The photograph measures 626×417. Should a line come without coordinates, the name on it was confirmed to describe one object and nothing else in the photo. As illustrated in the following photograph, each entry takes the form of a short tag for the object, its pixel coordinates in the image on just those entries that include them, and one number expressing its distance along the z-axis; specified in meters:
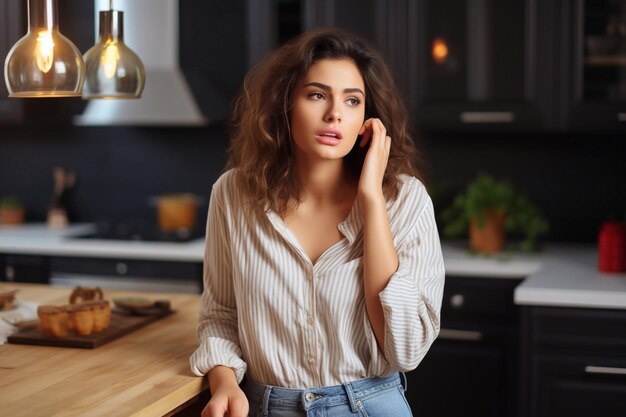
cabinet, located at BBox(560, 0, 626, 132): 3.63
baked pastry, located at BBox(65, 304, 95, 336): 2.25
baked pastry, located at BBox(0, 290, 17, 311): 2.49
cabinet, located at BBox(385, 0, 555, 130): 3.74
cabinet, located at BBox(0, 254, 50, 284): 4.16
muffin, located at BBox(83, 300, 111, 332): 2.28
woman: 1.96
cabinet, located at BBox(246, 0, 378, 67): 3.93
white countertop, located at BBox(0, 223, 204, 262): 3.95
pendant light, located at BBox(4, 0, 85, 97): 1.91
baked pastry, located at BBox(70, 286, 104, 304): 2.52
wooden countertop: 1.77
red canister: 3.43
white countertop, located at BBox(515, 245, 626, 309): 3.09
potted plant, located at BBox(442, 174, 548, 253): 3.80
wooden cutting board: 2.22
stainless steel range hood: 4.13
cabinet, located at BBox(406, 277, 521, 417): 3.48
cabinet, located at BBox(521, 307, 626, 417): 3.10
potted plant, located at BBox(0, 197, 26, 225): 4.76
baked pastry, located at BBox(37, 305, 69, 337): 2.24
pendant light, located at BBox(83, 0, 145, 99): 2.25
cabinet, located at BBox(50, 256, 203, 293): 3.95
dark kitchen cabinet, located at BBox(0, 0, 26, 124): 4.38
